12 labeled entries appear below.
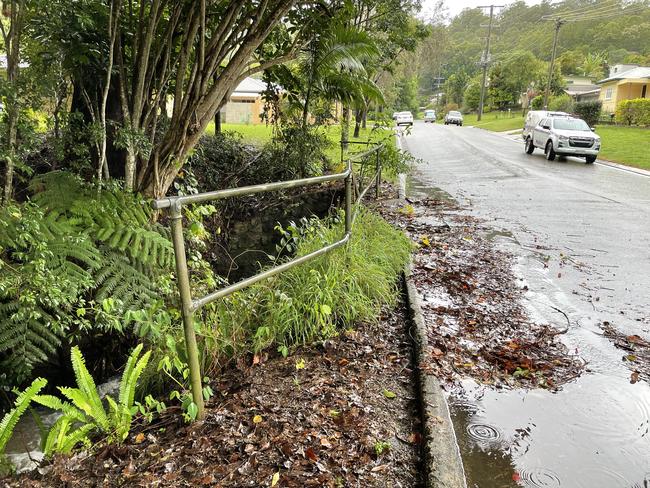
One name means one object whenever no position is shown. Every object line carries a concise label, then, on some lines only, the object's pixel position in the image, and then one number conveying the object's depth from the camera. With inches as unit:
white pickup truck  648.4
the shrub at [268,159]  303.0
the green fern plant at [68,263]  105.4
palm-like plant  265.4
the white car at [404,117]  1438.1
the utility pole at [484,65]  2106.5
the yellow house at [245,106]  1154.0
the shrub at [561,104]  1406.0
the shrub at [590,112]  1251.8
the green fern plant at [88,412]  93.9
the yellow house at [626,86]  1622.8
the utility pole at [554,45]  1414.9
